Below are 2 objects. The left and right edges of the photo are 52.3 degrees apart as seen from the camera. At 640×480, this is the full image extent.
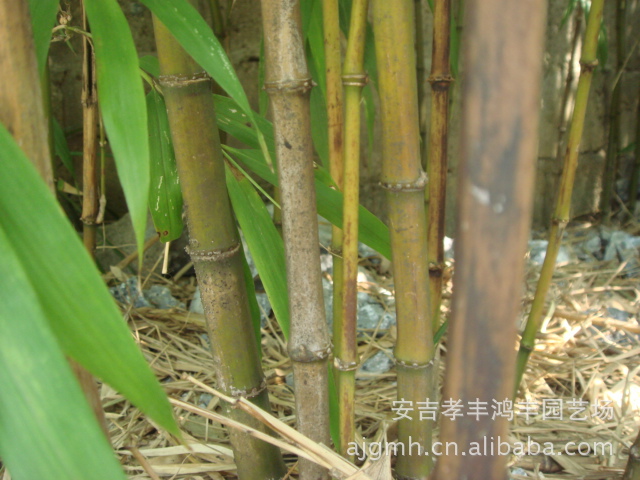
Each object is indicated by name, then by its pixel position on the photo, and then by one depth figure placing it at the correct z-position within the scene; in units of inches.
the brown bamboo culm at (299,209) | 16.9
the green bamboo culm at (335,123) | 19.2
